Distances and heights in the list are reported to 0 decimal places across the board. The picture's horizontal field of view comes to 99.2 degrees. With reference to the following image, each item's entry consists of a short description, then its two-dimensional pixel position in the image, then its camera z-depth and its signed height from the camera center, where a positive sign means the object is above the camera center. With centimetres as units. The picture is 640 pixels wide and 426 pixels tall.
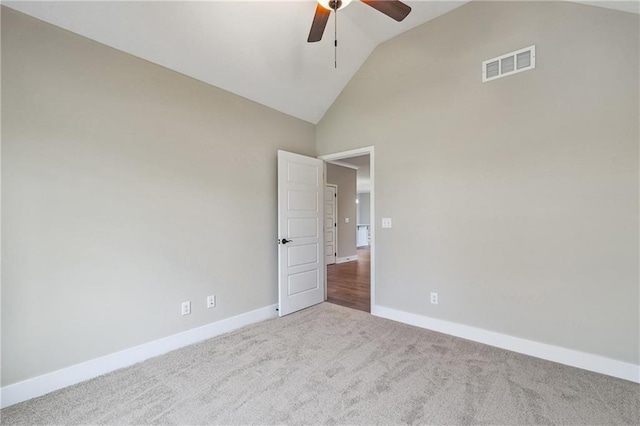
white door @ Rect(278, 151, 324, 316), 346 -23
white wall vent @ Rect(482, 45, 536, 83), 242 +139
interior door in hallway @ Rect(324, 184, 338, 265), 690 -24
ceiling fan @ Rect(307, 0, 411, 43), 186 +145
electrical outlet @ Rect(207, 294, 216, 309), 288 -91
